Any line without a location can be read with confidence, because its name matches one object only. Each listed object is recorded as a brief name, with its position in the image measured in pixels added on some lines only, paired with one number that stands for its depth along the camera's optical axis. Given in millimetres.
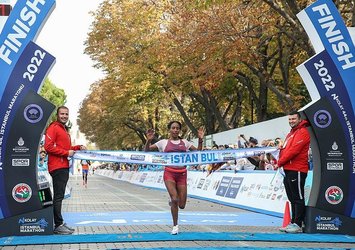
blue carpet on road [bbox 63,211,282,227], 12870
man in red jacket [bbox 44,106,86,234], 10202
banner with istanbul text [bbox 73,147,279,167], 10477
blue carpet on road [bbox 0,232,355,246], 9453
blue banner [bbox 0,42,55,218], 10008
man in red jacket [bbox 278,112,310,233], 10609
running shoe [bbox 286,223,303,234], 10711
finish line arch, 10078
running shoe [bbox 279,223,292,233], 10852
